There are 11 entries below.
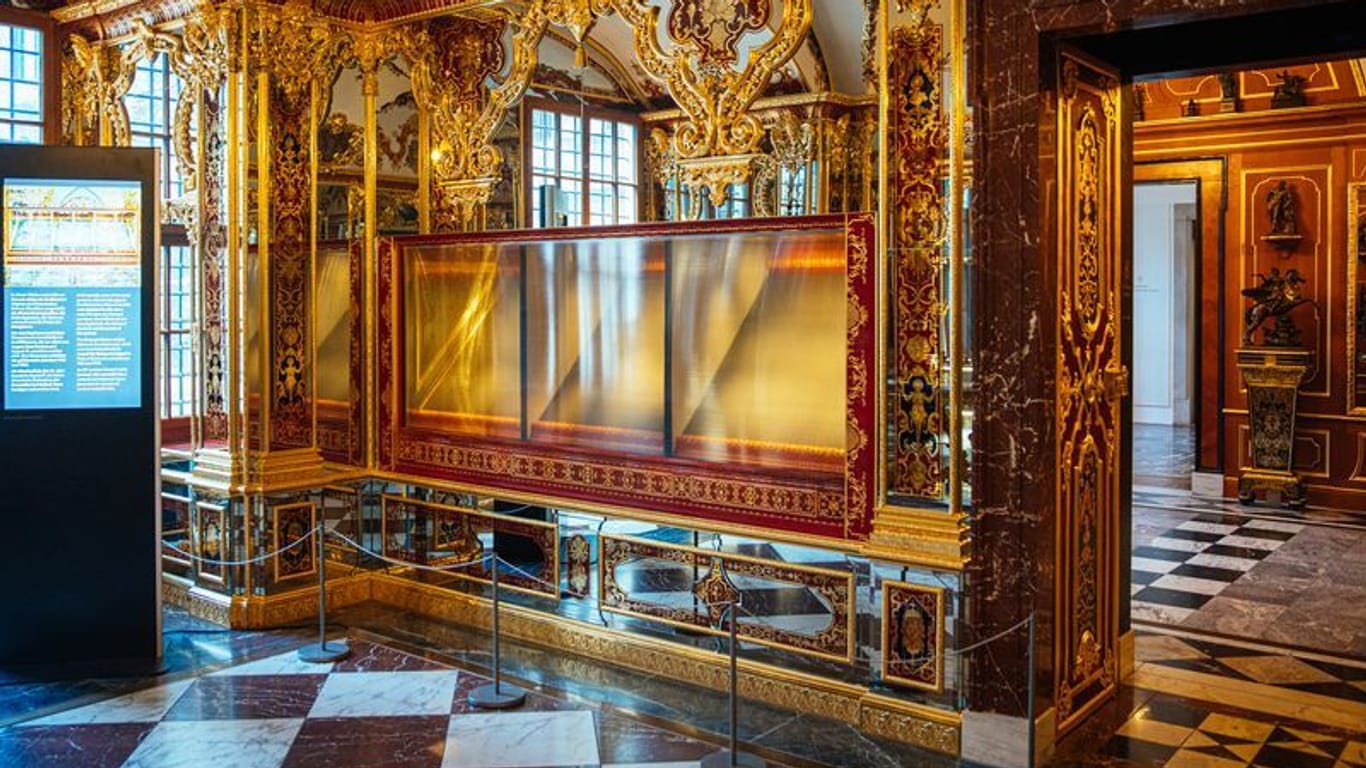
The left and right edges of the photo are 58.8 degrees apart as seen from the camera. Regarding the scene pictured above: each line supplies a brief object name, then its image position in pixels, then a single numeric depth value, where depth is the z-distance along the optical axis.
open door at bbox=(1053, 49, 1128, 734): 4.61
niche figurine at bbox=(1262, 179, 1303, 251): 10.06
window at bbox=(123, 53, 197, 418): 8.00
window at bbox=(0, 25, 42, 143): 7.25
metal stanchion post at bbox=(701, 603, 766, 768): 4.43
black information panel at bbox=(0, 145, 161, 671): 5.54
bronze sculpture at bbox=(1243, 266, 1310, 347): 10.04
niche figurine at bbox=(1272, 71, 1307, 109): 9.95
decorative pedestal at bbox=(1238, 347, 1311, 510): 9.95
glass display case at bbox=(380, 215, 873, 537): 5.06
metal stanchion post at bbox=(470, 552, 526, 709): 5.17
